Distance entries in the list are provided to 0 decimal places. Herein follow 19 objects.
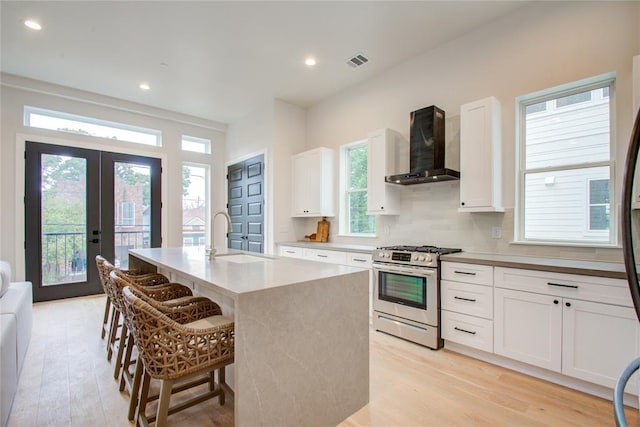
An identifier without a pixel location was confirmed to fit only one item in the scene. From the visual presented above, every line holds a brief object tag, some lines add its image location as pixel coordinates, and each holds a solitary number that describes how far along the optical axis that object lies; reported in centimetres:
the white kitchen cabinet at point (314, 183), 475
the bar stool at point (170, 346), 145
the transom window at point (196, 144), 611
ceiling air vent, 381
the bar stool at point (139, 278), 257
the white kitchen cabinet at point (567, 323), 204
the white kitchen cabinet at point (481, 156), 292
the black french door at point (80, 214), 453
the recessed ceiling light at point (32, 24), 314
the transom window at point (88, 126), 460
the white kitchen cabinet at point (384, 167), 379
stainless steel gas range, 296
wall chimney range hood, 330
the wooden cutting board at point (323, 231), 492
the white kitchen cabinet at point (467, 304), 266
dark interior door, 538
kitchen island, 146
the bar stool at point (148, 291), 235
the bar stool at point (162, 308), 183
